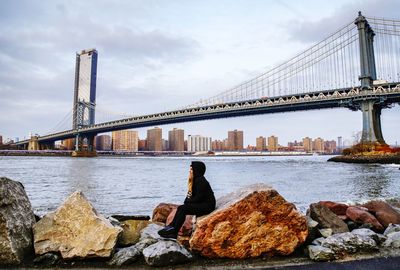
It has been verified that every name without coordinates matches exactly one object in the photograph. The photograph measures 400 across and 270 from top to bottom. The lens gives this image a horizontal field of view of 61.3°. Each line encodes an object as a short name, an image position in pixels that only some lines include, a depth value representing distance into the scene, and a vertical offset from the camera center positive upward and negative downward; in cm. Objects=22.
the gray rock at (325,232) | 428 -99
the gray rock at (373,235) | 393 -96
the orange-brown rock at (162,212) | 576 -96
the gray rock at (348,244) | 358 -97
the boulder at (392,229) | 442 -100
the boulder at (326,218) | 462 -91
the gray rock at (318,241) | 383 -101
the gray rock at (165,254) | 338 -99
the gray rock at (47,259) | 343 -104
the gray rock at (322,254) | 347 -104
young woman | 395 -54
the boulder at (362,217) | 501 -98
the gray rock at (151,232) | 404 -96
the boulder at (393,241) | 384 -101
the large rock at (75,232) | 353 -81
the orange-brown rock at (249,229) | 362 -80
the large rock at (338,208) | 589 -95
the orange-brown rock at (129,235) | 400 -96
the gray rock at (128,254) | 346 -102
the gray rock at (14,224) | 336 -69
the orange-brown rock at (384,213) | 525 -96
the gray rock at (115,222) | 449 -88
